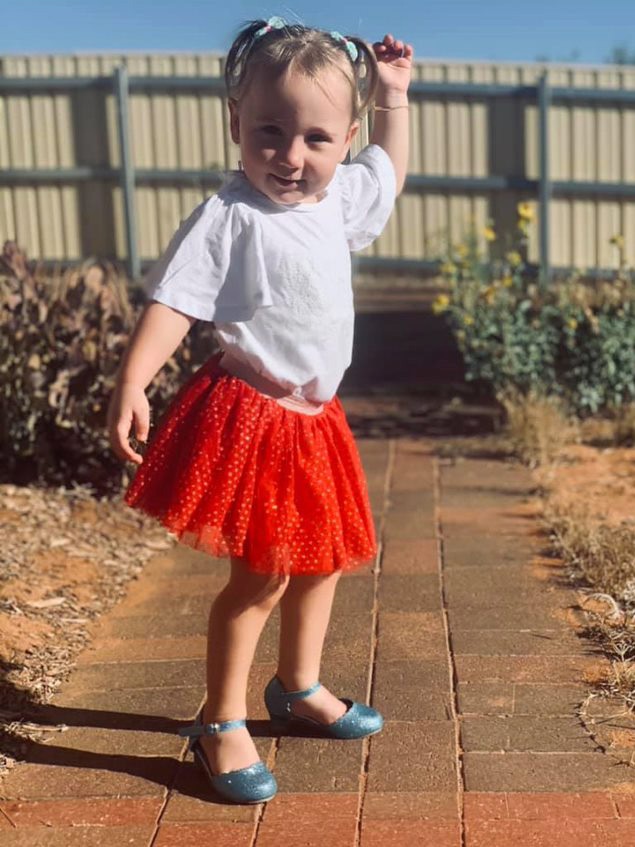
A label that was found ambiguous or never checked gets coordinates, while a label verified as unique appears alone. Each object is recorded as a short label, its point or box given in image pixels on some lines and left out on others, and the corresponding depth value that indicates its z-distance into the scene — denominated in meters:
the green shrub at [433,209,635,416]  5.85
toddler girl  2.38
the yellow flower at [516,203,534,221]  6.07
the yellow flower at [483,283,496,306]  6.04
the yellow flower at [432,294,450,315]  6.13
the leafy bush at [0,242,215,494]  4.66
